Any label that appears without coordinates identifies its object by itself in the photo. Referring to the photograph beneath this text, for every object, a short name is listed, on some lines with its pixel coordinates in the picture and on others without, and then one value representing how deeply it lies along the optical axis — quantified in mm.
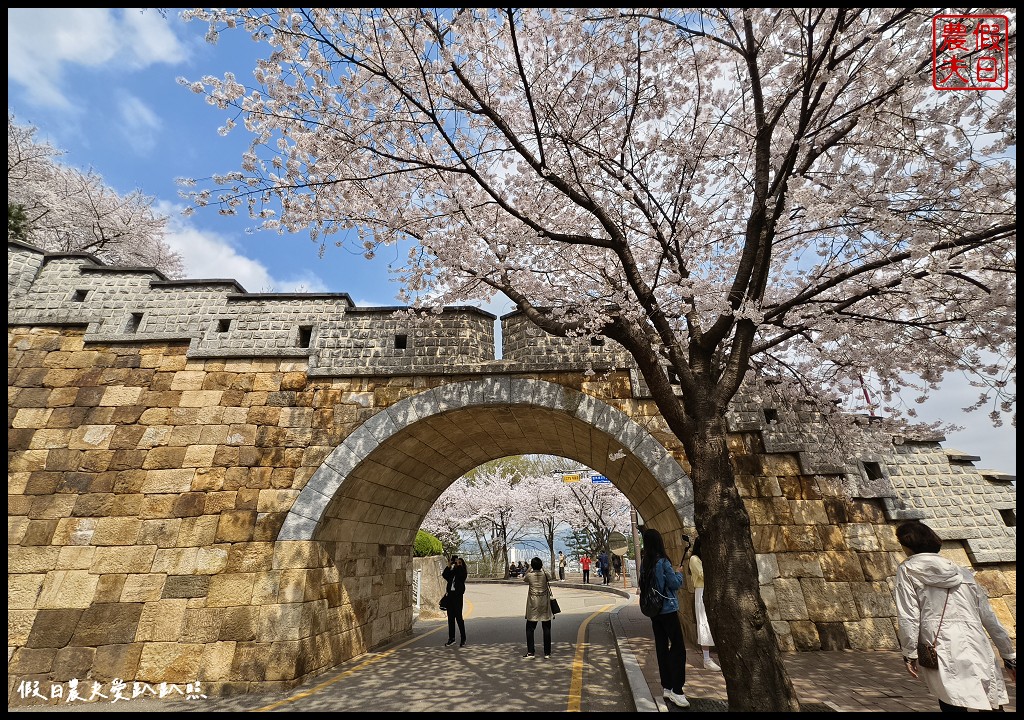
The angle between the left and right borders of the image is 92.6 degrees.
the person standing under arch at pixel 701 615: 6250
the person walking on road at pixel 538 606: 7664
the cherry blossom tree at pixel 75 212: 16406
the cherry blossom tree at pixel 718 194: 4543
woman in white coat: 3219
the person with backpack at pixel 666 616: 4789
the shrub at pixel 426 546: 15961
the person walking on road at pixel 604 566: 25047
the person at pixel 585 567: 24692
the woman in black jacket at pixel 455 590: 8992
